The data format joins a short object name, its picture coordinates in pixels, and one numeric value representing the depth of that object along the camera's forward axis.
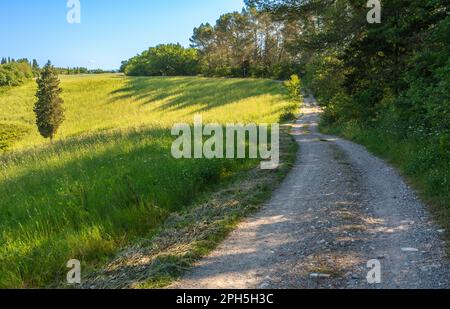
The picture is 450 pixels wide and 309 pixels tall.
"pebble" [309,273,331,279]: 4.74
